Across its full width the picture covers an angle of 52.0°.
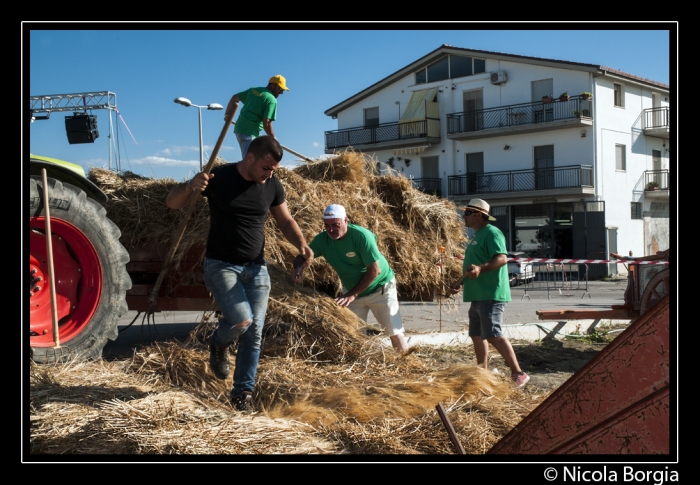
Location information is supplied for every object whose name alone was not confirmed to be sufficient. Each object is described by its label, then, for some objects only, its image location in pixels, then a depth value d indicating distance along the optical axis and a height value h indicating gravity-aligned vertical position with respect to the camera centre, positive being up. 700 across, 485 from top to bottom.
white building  34.88 +5.22
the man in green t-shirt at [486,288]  6.29 -0.40
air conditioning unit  36.84 +8.55
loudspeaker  14.73 +2.59
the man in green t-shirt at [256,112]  7.61 +1.46
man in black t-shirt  4.71 -0.03
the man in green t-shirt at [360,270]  6.28 -0.22
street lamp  15.42 +3.69
